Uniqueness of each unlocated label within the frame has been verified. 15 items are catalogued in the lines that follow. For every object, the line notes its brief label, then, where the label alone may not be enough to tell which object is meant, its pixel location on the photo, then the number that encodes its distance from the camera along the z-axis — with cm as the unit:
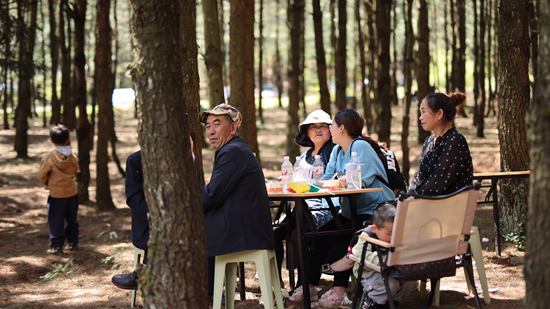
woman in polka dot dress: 488
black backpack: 544
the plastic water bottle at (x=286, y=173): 541
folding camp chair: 402
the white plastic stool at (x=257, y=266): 436
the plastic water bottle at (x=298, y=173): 593
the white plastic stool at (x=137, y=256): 495
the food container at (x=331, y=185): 499
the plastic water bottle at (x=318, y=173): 576
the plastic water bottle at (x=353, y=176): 510
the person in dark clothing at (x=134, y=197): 459
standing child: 777
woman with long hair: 520
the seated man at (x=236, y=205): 432
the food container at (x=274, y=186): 521
